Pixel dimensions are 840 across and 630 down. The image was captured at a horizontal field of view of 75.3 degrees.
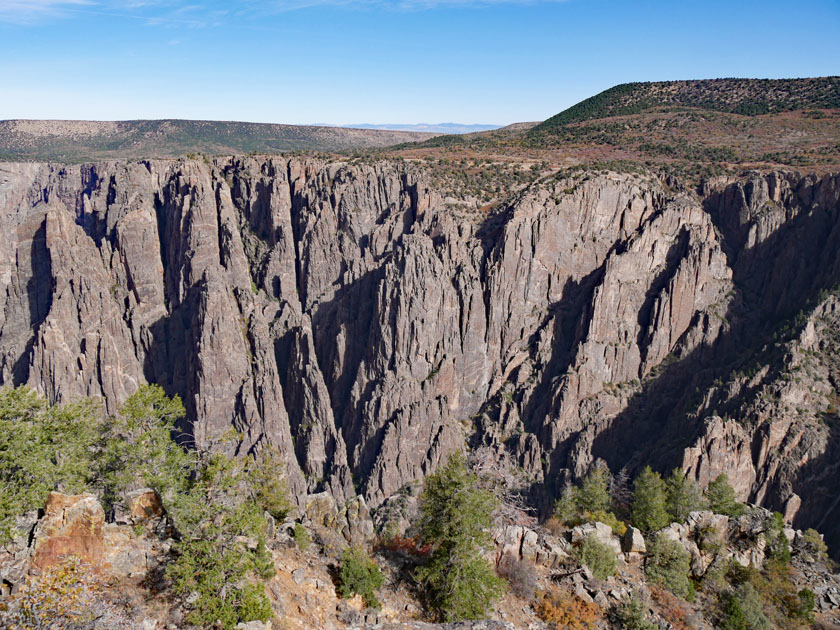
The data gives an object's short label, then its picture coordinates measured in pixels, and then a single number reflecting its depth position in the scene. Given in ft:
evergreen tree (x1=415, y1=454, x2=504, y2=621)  66.90
